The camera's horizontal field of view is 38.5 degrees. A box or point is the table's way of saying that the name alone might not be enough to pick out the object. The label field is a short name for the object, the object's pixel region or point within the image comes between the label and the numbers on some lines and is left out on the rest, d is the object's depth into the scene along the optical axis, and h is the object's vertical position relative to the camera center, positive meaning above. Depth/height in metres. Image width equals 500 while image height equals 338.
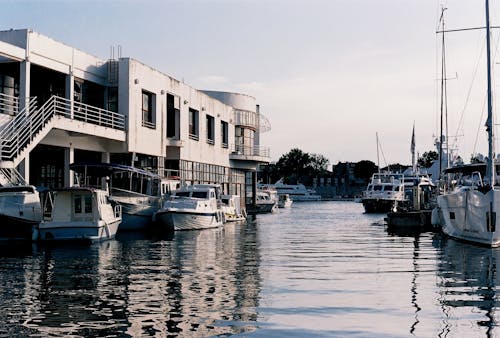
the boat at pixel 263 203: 84.50 -0.05
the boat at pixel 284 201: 125.75 +0.18
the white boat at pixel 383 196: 84.62 +0.72
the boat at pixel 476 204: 30.64 -0.10
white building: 38.22 +5.94
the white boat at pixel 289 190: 191.82 +3.46
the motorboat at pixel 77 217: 33.03 -0.66
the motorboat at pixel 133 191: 41.53 +0.78
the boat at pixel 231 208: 58.49 -0.46
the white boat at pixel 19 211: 32.38 -0.34
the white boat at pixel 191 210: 43.81 -0.43
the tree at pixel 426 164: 196.23 +10.49
